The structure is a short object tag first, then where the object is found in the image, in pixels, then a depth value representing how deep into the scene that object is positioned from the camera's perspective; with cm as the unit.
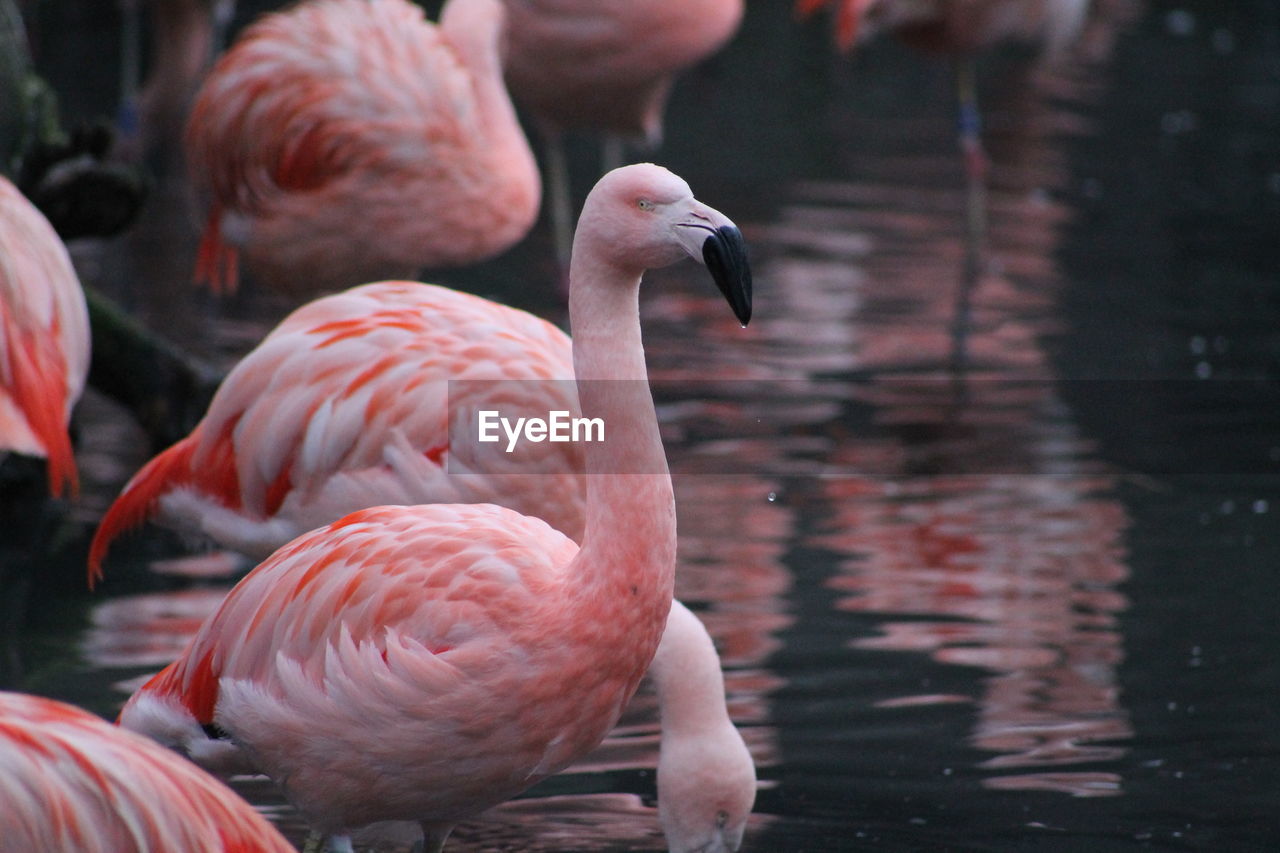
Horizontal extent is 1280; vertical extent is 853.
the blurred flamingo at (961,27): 1622
